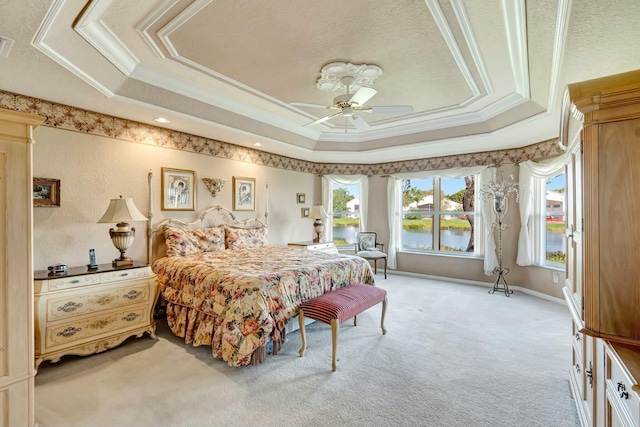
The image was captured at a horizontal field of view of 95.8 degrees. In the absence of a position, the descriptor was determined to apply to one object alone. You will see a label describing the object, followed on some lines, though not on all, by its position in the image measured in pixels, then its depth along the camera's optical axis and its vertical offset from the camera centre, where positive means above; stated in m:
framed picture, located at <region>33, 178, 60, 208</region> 3.00 +0.22
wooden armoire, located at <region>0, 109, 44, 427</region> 1.64 -0.33
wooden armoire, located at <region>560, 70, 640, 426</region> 1.23 -0.05
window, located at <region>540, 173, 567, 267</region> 4.67 -0.20
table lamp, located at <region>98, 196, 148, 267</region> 3.15 -0.08
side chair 6.11 -0.74
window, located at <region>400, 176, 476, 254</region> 5.87 -0.08
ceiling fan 2.97 +1.15
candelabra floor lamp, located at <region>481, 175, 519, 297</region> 4.96 +0.09
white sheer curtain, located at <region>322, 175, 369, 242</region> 6.70 +0.44
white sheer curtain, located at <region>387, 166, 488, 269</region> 6.52 +0.08
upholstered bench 2.65 -0.93
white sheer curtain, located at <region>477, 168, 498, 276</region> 5.32 -0.35
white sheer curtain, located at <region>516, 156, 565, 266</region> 4.88 +0.03
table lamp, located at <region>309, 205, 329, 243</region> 5.95 -0.11
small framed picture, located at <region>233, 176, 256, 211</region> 5.02 +0.33
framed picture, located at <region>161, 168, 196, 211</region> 4.09 +0.33
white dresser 2.53 -0.92
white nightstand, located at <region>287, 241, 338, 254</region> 5.43 -0.65
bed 2.55 -0.75
